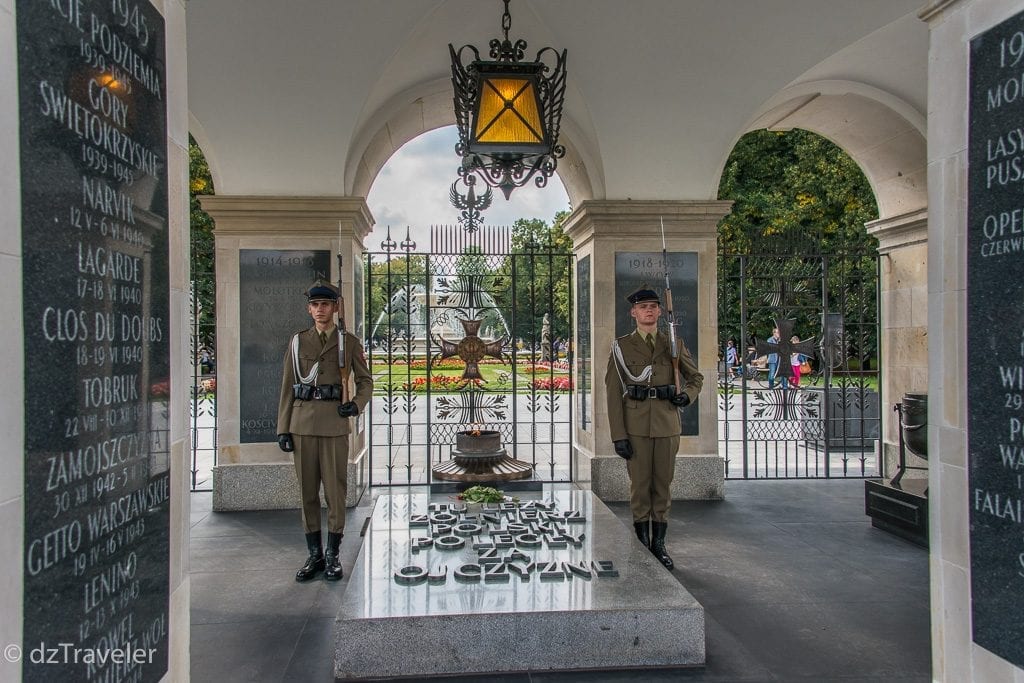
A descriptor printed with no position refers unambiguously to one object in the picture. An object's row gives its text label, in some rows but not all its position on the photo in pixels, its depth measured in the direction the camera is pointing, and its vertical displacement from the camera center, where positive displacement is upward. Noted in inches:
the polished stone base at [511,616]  132.4 -53.5
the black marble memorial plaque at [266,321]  269.1 +10.3
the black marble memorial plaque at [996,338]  77.7 +0.6
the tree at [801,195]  651.5 +156.7
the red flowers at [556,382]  586.1 -33.3
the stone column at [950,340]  86.0 +0.5
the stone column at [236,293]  268.8 +21.5
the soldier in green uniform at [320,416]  195.9 -20.0
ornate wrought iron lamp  153.6 +53.2
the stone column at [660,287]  288.2 +17.1
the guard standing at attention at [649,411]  203.6 -20.0
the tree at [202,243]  314.6 +55.5
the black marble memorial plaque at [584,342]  307.7 +1.6
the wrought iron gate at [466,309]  307.4 +17.7
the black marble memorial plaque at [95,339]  58.4 +0.9
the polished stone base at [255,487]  269.7 -55.9
